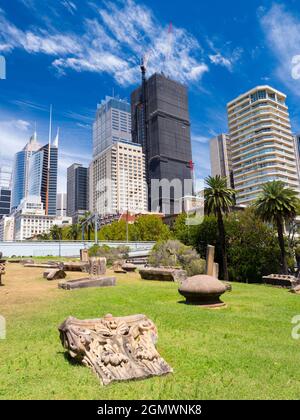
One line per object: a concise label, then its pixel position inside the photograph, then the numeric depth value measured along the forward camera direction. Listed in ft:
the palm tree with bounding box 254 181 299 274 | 129.34
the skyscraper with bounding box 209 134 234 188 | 563.07
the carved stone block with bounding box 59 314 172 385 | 18.97
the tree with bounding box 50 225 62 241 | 399.85
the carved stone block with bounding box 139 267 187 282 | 79.87
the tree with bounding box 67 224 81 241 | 357.08
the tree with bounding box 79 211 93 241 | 325.62
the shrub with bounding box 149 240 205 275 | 116.88
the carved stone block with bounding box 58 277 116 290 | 57.21
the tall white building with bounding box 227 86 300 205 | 384.47
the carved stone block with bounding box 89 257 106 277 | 86.43
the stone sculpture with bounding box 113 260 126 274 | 98.78
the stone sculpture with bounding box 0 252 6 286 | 59.80
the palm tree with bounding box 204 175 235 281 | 136.32
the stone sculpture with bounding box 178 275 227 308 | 43.52
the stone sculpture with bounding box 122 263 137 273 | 103.54
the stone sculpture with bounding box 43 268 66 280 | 72.80
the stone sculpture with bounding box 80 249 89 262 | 132.93
